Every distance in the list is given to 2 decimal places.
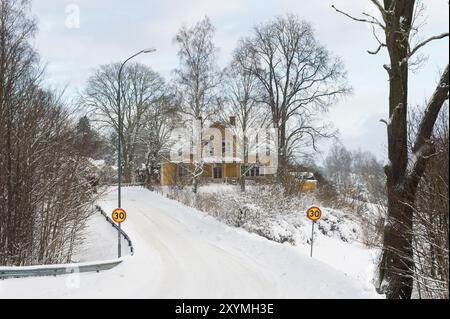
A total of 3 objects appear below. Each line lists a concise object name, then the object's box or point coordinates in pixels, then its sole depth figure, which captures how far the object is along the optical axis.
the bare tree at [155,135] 51.38
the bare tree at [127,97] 55.22
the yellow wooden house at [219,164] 38.17
